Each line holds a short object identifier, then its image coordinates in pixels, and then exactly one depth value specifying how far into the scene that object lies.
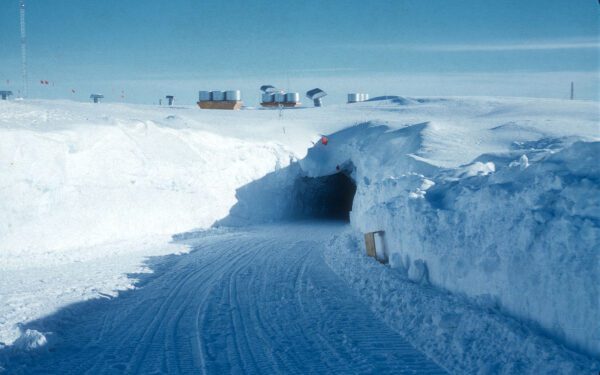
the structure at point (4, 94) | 37.29
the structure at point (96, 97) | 44.17
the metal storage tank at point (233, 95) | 43.28
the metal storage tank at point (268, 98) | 44.84
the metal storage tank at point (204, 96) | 44.94
